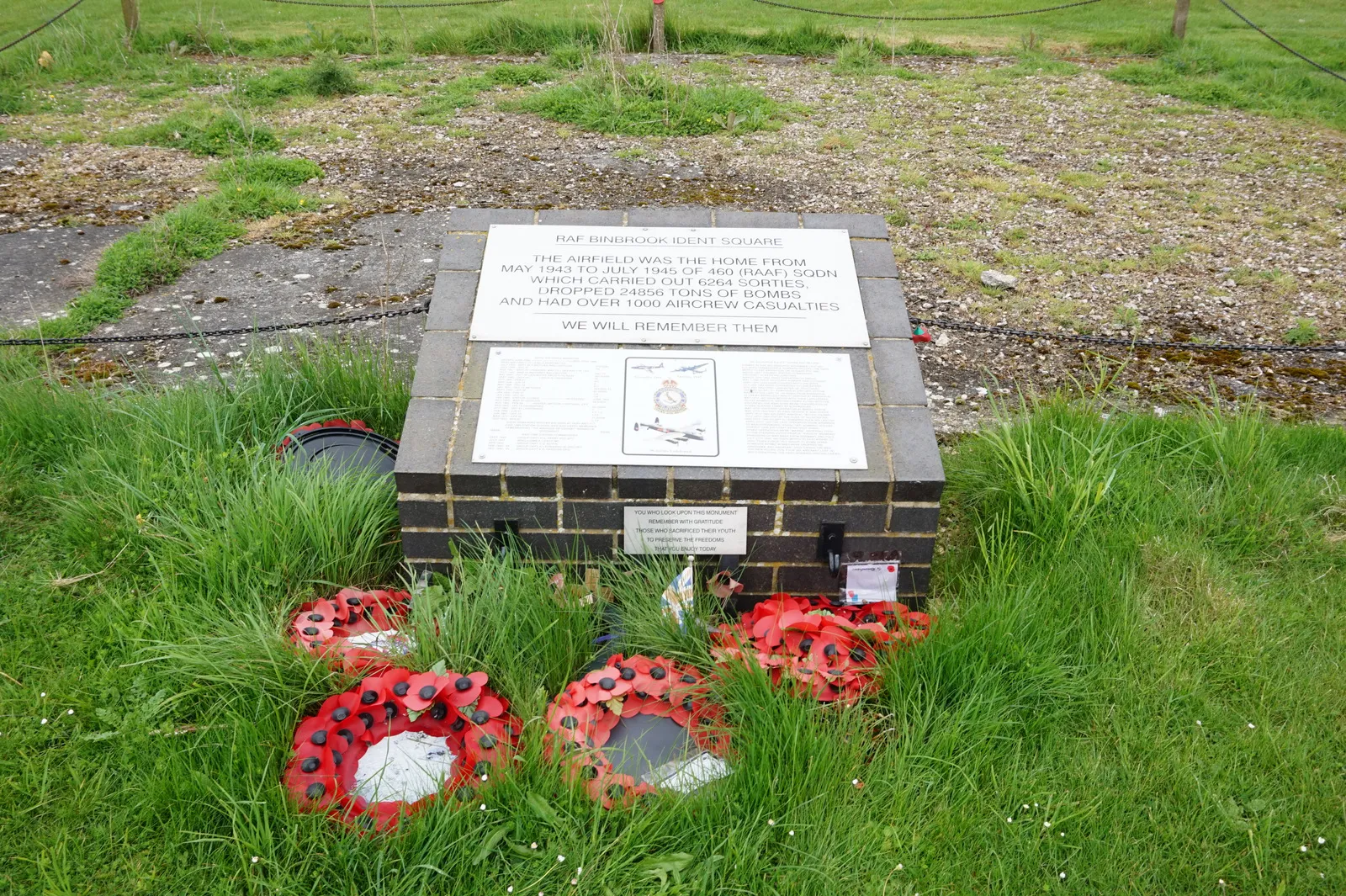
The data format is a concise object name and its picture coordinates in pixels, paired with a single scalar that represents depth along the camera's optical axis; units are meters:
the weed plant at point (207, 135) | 8.07
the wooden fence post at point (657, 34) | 10.58
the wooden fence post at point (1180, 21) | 11.34
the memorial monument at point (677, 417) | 3.26
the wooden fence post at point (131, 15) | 10.59
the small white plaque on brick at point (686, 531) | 3.30
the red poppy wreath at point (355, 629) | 2.98
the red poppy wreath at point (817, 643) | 2.95
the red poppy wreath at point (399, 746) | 2.61
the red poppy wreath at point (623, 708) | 2.70
